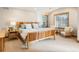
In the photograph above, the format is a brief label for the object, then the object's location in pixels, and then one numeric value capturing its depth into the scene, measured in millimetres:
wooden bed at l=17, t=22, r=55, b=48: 1493
